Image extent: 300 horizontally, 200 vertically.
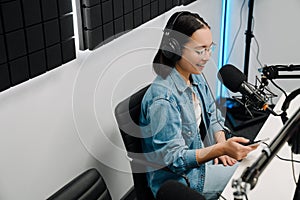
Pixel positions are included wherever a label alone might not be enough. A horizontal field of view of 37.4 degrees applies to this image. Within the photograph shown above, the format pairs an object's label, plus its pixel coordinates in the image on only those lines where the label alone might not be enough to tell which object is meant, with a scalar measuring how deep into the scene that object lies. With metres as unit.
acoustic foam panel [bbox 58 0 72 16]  1.53
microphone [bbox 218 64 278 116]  1.46
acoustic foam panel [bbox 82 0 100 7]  1.68
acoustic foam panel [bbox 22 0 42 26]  1.38
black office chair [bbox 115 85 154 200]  1.59
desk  1.37
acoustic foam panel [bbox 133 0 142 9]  1.99
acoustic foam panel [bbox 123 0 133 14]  1.92
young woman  1.60
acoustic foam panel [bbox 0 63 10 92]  1.33
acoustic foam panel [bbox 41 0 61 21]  1.45
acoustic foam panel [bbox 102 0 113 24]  1.78
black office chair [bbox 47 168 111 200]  1.38
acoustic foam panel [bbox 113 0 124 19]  1.85
